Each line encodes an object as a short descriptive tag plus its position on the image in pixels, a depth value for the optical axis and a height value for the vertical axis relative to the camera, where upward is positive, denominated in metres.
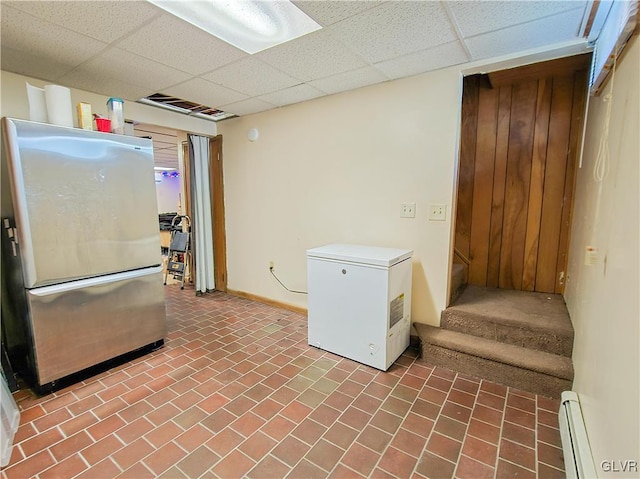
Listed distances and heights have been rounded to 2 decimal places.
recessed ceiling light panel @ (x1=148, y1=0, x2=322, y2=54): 1.57 +1.02
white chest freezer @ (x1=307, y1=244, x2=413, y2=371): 2.20 -0.76
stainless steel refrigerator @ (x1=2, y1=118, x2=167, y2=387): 1.82 -0.30
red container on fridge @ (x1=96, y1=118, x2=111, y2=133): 2.18 +0.57
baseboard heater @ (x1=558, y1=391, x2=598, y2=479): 1.25 -1.07
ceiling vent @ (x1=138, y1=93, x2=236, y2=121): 3.05 +1.05
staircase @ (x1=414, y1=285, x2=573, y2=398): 1.97 -1.02
